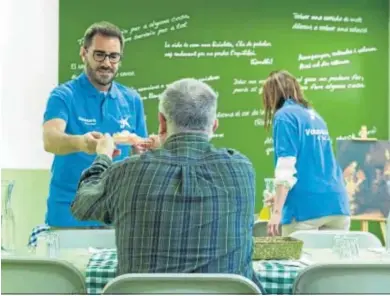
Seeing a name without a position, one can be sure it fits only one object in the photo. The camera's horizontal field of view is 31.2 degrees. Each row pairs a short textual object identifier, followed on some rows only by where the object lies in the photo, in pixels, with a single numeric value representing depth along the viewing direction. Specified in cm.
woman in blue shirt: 384
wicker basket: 260
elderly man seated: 211
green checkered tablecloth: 237
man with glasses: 323
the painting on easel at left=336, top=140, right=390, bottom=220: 557
